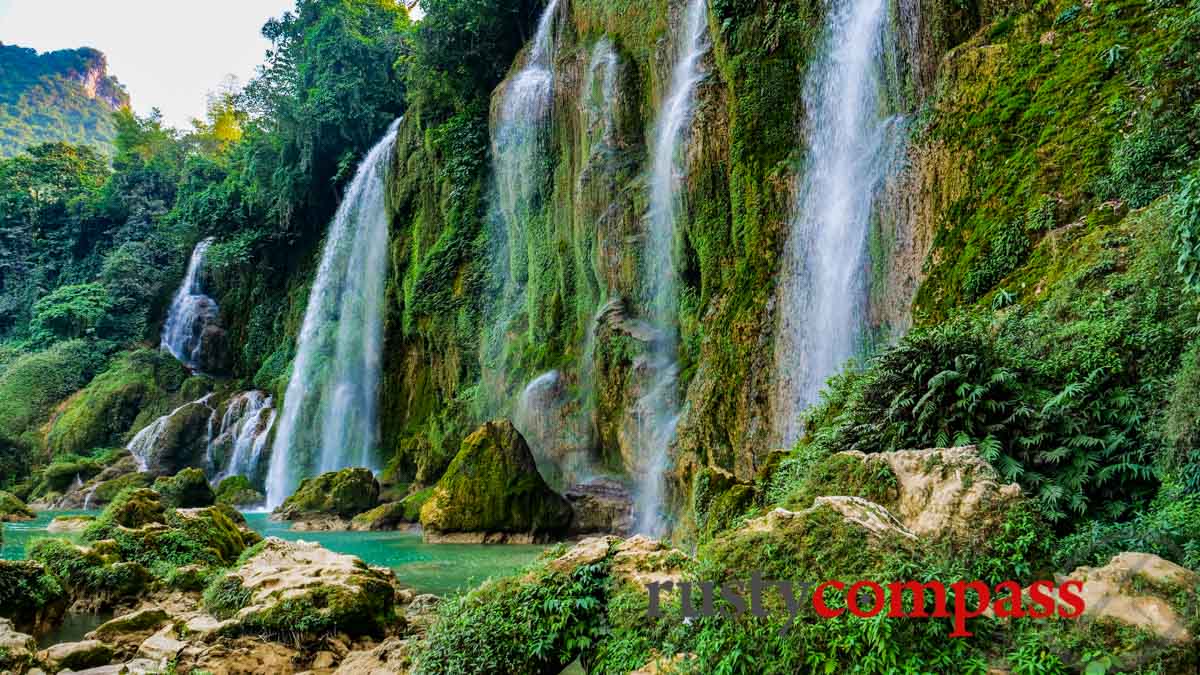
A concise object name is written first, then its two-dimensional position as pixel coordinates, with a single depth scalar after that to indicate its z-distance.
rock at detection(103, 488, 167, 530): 12.35
